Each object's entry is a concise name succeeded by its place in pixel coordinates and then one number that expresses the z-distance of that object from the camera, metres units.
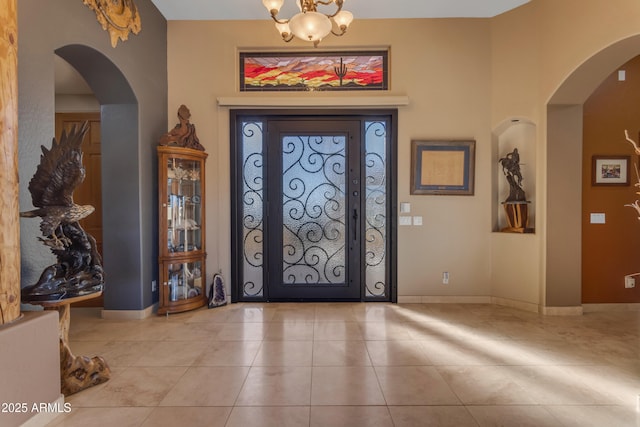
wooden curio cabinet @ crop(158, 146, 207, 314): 3.88
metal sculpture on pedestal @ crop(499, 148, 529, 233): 4.15
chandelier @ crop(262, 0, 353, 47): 2.68
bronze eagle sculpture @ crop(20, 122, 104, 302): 2.01
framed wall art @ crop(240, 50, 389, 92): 4.43
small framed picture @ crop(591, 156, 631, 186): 4.07
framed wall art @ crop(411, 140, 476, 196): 4.35
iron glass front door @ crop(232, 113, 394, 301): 4.46
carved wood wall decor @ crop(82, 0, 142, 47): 3.11
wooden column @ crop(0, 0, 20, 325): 1.73
